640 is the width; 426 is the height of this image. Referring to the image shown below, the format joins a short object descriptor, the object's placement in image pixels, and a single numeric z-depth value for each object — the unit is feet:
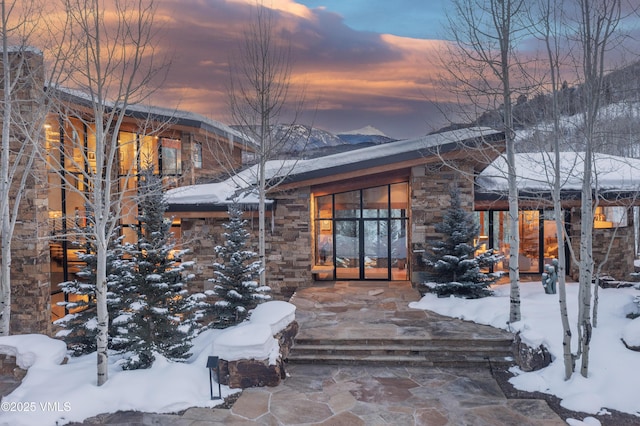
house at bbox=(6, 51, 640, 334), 37.96
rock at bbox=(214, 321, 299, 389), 21.30
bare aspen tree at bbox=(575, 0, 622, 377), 18.86
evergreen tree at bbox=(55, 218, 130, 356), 26.37
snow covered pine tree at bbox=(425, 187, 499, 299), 35.35
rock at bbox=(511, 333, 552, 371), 22.49
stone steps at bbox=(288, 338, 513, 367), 24.59
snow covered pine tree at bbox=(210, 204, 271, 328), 28.30
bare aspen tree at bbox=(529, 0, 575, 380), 20.01
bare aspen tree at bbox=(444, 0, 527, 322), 24.34
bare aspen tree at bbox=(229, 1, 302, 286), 33.19
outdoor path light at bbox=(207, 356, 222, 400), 19.51
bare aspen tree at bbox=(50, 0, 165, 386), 19.58
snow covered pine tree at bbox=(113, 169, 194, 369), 23.06
